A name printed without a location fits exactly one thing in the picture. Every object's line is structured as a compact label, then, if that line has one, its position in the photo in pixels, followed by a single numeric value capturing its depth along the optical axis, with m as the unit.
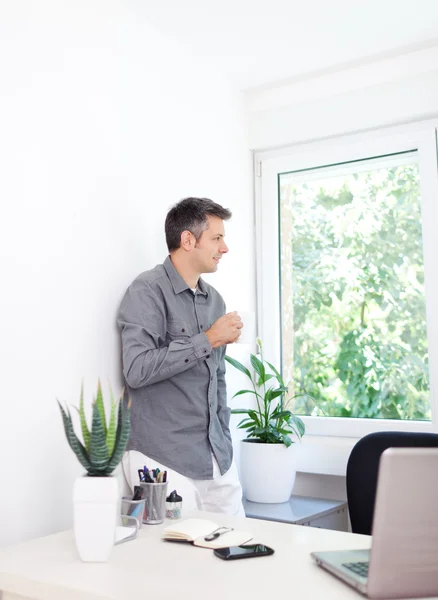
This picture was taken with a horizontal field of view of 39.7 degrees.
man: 2.11
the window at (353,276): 2.93
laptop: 1.07
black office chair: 2.21
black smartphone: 1.34
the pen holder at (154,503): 1.74
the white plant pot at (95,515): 1.35
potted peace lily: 2.71
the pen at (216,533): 1.47
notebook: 1.45
